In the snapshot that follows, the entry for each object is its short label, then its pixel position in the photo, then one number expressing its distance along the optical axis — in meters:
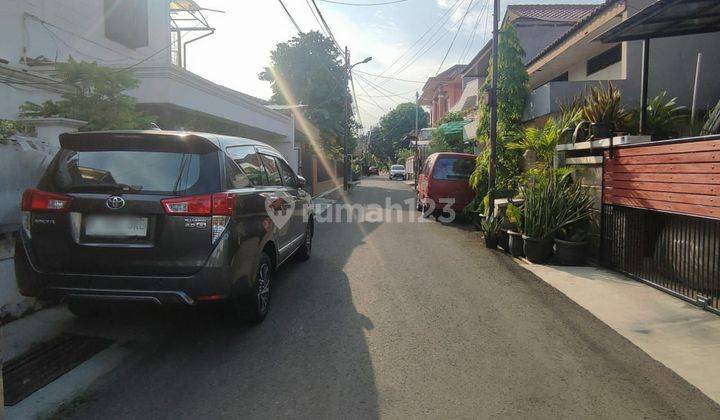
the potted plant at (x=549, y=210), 7.81
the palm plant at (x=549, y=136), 8.92
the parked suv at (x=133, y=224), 3.88
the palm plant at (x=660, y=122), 8.03
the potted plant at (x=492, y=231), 9.42
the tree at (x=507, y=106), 12.34
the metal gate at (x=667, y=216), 5.29
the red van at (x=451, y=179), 13.50
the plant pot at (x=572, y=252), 7.71
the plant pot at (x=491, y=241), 9.49
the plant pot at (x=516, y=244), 8.57
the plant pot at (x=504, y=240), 9.31
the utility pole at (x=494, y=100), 11.43
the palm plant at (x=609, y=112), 7.99
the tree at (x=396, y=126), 67.50
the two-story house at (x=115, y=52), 8.12
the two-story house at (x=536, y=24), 20.81
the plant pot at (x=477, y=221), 12.26
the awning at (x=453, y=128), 21.96
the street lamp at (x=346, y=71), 28.38
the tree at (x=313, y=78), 30.84
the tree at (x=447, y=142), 24.52
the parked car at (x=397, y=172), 50.41
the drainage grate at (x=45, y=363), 3.49
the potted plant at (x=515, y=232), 8.58
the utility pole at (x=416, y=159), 34.80
